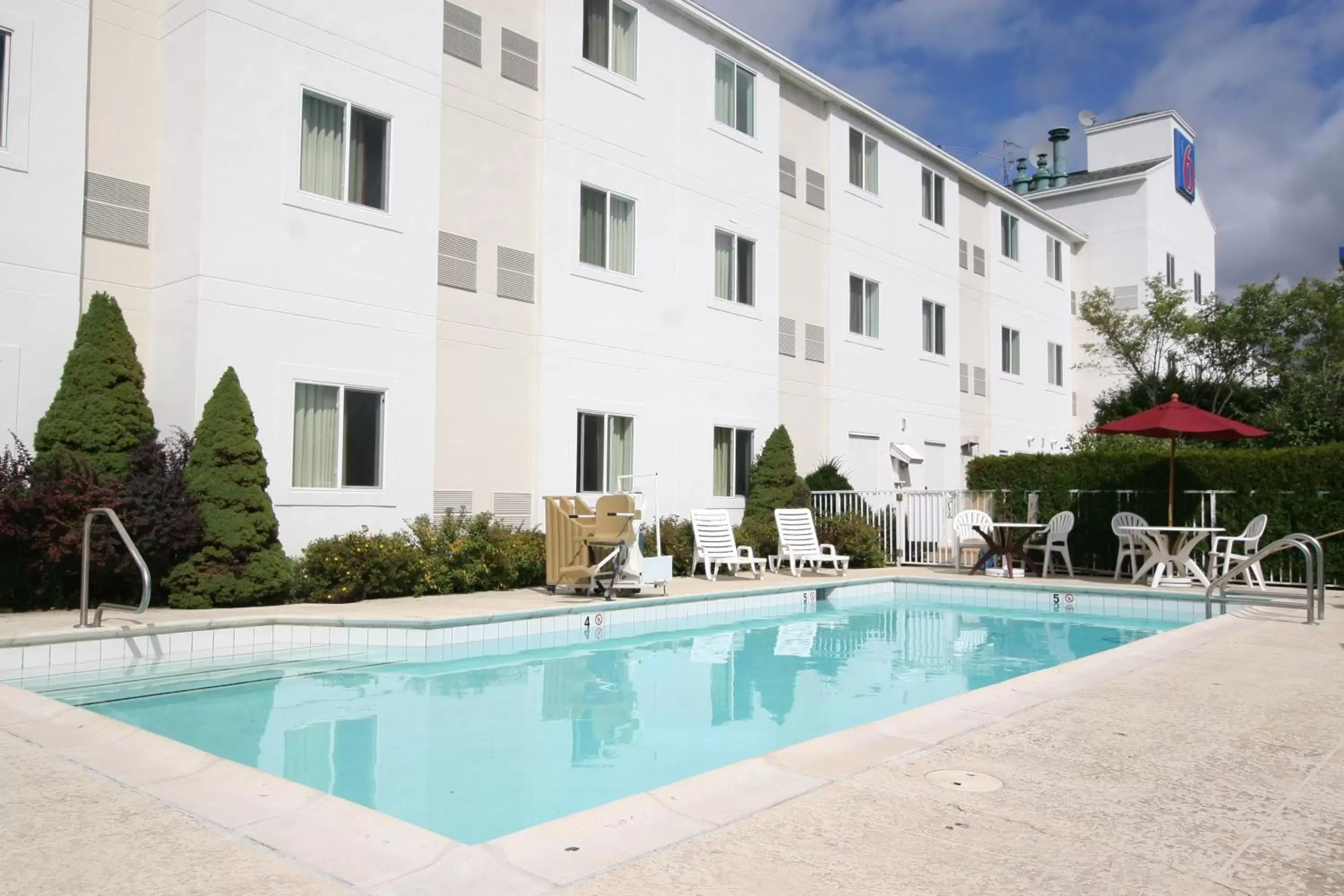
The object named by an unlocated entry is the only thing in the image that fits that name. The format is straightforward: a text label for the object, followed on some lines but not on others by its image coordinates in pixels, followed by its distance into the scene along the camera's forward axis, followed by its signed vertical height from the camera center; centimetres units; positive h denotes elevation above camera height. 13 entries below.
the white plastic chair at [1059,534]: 1461 -38
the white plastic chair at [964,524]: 1491 -24
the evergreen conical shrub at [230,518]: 930 -13
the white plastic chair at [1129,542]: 1351 -47
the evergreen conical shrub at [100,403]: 926 +95
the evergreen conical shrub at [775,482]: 1584 +38
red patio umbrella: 1248 +104
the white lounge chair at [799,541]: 1433 -50
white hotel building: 1002 +334
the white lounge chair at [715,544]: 1359 -52
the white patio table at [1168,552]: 1253 -56
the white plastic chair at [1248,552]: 1255 -57
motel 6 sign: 2962 +1024
